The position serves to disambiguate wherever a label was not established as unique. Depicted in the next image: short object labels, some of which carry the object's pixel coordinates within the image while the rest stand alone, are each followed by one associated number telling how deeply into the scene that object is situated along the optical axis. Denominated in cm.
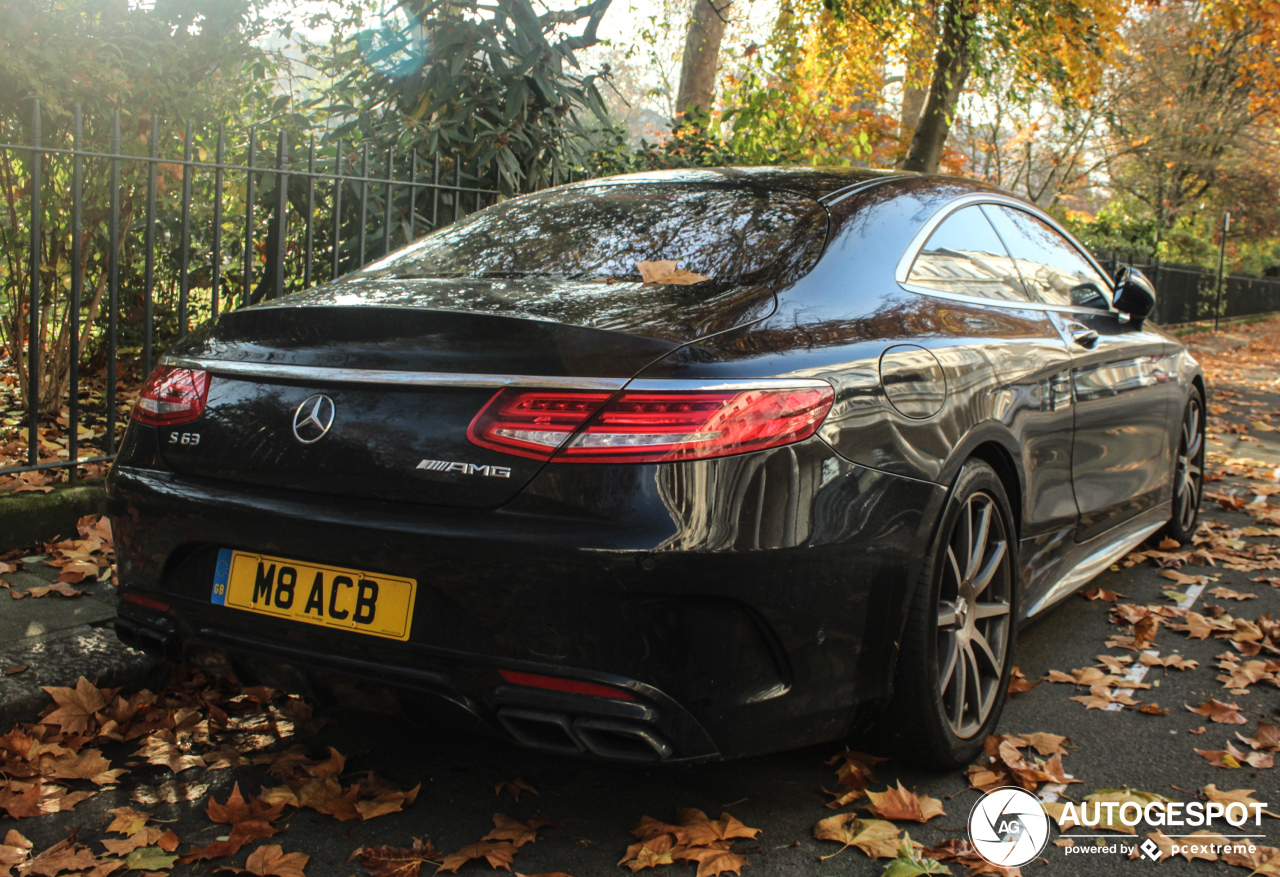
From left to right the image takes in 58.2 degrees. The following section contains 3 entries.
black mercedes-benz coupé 214
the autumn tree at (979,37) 1226
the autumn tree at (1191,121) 2614
